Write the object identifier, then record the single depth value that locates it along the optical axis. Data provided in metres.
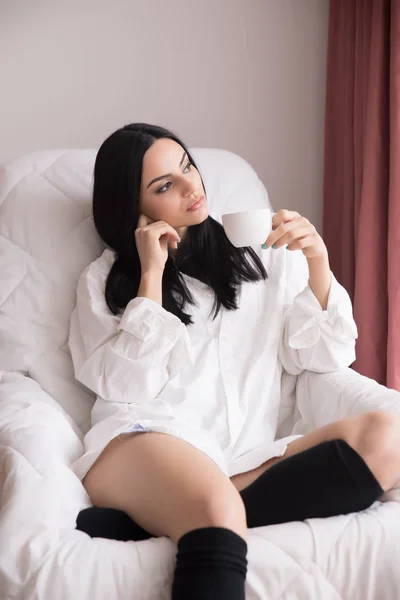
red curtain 1.91
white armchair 1.02
